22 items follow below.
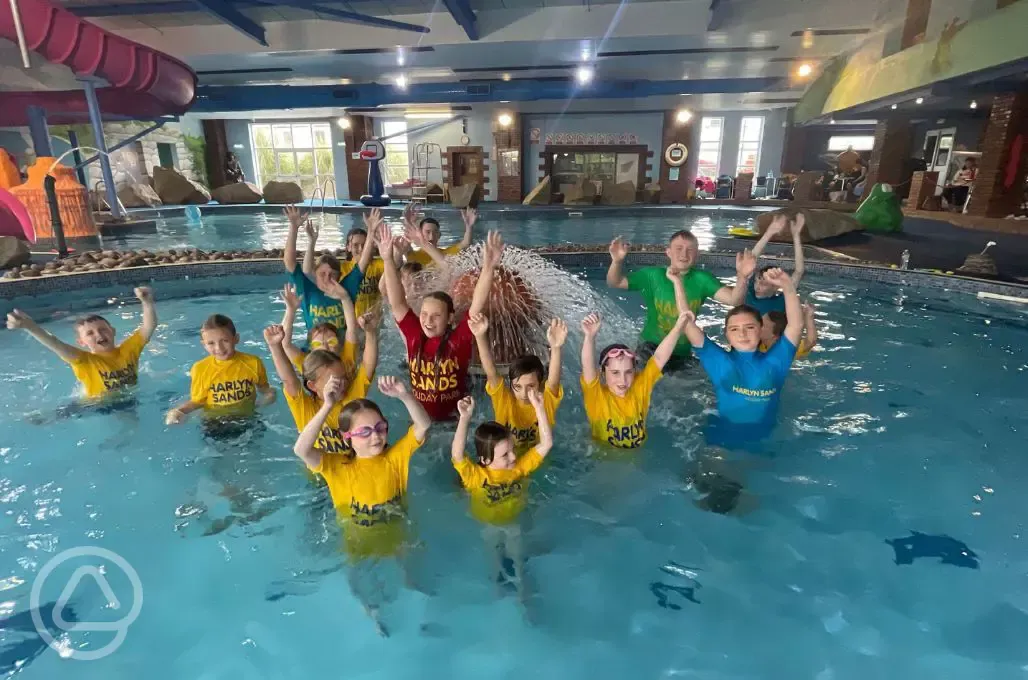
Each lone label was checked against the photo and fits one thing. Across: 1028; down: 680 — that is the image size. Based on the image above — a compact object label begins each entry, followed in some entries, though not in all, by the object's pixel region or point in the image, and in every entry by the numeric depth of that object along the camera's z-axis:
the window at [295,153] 27.45
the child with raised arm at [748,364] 3.48
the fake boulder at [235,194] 23.12
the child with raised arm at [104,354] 4.34
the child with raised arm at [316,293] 5.04
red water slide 8.98
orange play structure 11.41
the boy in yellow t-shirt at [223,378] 3.98
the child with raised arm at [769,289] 4.43
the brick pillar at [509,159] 24.42
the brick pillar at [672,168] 24.02
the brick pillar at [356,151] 25.39
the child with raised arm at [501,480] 2.88
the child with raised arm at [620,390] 3.34
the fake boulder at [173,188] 22.08
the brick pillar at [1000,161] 11.66
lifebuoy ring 24.14
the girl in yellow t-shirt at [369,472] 2.65
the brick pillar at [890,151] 17.02
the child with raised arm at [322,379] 3.07
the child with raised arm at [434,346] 3.53
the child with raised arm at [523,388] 3.12
